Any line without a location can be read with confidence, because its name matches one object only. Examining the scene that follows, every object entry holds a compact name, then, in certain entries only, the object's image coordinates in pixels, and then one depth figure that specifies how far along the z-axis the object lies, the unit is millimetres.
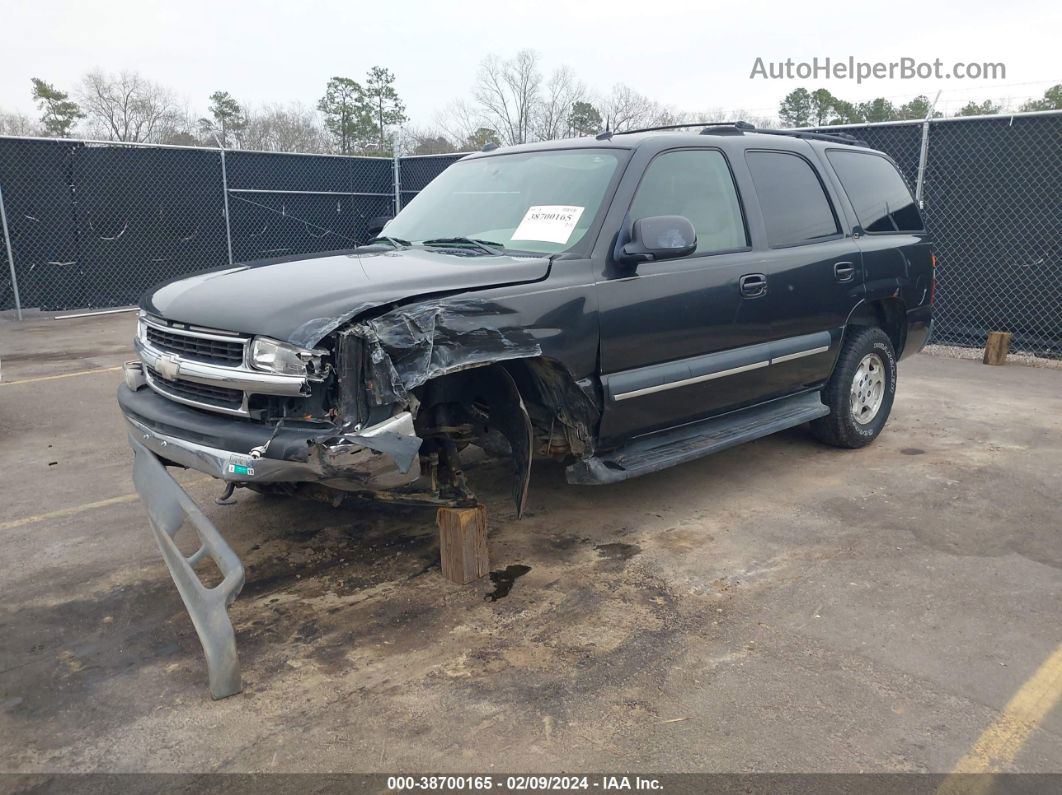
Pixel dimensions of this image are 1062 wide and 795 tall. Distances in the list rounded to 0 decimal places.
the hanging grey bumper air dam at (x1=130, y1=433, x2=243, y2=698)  2932
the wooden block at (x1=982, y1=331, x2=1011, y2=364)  9023
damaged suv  3146
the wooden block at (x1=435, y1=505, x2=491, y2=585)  3709
